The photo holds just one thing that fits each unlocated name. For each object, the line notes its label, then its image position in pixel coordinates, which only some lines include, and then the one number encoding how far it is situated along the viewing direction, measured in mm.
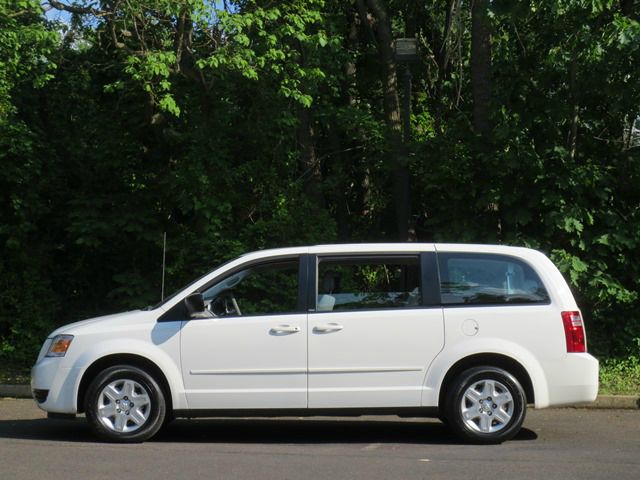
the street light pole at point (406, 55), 14344
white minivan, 8859
